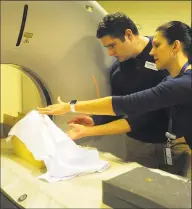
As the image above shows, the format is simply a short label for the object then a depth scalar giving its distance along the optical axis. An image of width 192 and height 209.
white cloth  0.91
